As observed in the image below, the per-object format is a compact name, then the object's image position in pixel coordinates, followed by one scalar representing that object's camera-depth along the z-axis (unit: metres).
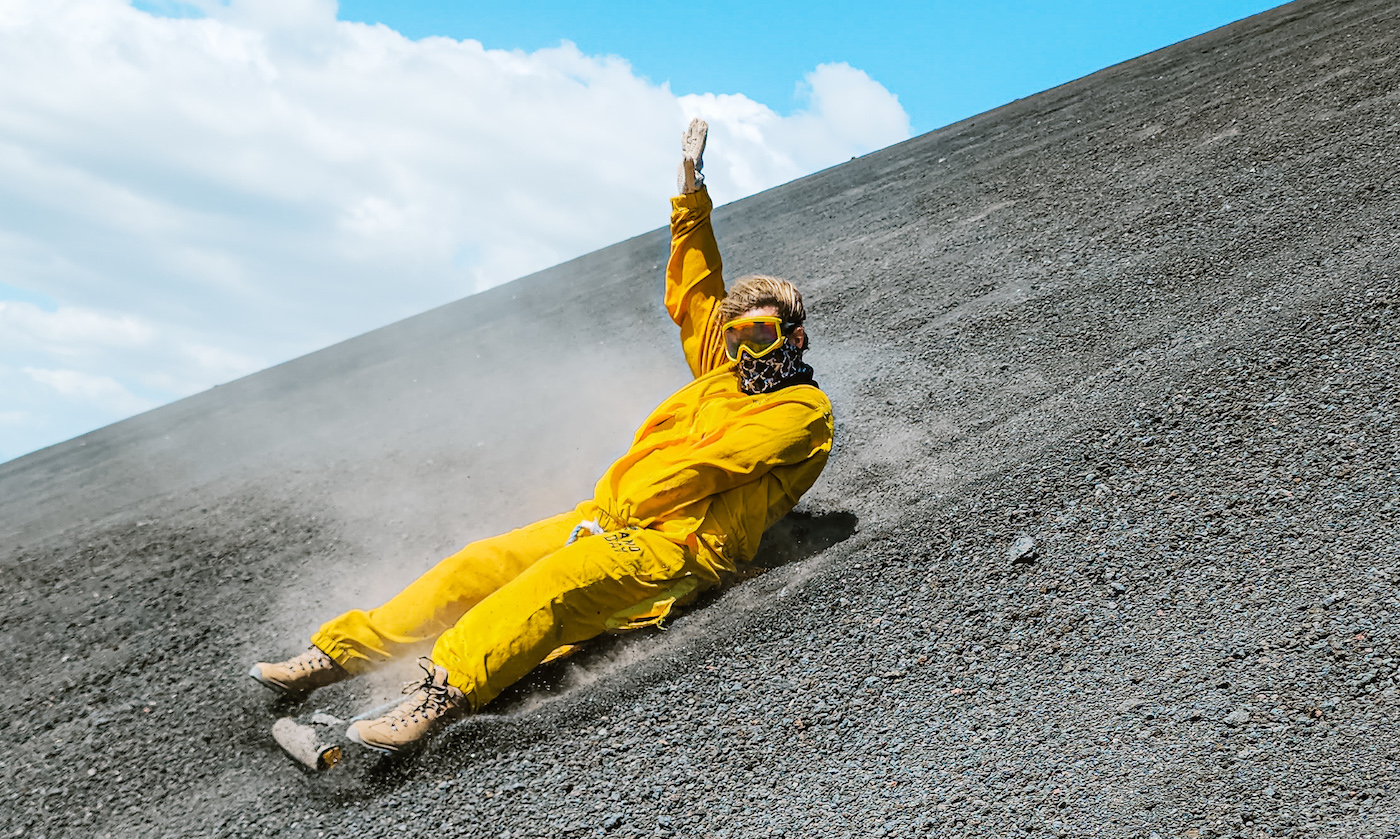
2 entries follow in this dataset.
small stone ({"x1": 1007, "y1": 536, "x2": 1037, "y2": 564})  2.86
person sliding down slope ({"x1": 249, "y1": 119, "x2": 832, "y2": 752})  2.46
